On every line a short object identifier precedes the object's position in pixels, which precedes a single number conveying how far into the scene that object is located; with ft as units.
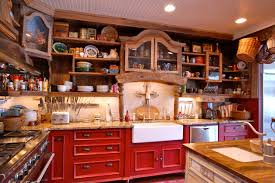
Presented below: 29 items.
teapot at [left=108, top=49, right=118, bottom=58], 10.32
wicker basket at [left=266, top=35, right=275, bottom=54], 4.59
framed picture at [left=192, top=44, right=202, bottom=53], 11.94
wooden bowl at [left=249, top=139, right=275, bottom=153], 5.36
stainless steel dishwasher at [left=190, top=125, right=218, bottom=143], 10.12
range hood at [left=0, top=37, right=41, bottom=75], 4.11
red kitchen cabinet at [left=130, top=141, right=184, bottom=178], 9.21
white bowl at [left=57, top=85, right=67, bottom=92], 9.38
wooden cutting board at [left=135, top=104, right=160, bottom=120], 11.28
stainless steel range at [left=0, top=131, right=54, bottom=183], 4.01
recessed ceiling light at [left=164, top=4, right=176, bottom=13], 8.36
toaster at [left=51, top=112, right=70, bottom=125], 8.93
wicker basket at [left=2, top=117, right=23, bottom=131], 7.11
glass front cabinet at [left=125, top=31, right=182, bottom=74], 10.31
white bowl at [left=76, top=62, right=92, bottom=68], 9.80
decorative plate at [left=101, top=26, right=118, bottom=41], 10.44
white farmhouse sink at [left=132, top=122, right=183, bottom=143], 9.05
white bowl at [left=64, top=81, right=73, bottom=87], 9.71
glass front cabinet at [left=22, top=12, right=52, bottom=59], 7.69
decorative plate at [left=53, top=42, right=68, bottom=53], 9.65
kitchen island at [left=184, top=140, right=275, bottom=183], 3.89
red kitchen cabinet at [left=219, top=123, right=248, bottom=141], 10.85
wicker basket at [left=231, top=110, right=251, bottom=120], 11.53
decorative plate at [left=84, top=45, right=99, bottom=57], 10.06
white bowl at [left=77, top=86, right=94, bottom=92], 9.75
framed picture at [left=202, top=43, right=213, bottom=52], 12.08
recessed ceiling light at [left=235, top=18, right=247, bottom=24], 9.74
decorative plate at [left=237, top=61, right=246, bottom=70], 12.15
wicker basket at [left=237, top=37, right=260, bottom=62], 4.92
